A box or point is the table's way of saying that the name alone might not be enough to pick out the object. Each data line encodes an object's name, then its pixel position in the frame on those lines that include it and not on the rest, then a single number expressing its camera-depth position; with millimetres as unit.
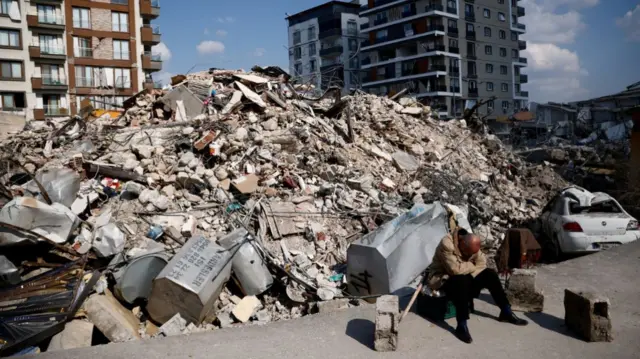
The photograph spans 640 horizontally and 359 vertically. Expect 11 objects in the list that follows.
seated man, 4430
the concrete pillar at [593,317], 4148
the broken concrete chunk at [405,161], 10891
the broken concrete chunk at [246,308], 6355
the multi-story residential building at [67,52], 32938
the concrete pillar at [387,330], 4137
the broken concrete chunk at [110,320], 5668
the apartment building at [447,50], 49250
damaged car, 7974
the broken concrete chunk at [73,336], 5188
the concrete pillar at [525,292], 4902
